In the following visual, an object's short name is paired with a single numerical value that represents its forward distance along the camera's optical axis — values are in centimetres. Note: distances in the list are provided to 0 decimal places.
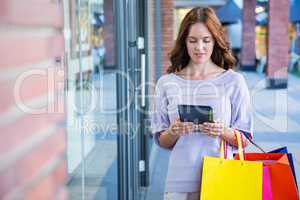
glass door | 420
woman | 427
